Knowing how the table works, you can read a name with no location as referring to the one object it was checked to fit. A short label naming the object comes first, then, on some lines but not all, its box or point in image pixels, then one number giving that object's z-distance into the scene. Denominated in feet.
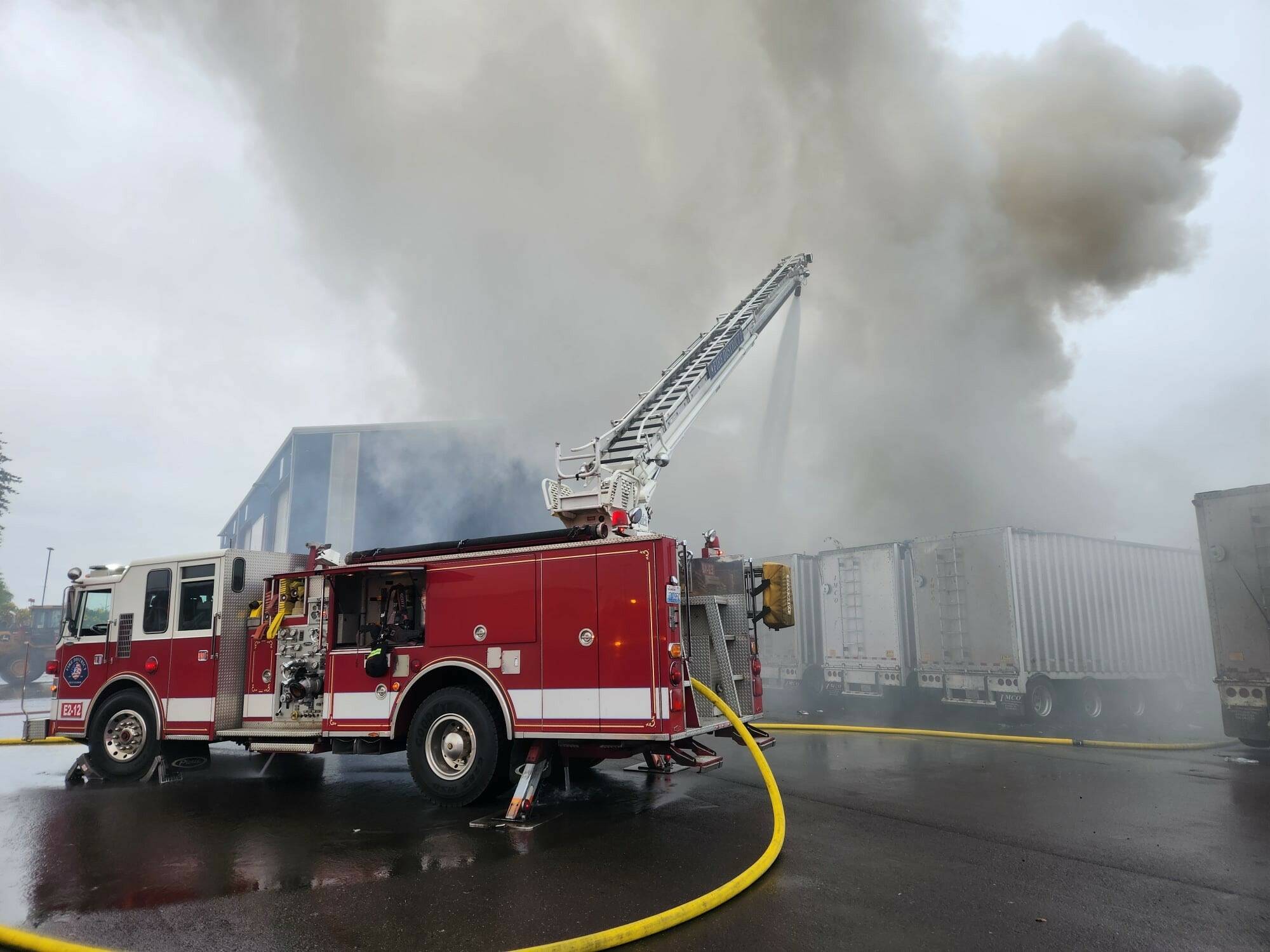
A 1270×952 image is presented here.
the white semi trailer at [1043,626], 42.11
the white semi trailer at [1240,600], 31.32
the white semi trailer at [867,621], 48.06
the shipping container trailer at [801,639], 54.70
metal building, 98.07
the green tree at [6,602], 133.12
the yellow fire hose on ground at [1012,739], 32.71
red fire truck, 20.45
